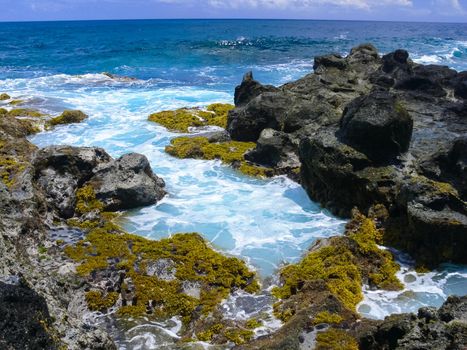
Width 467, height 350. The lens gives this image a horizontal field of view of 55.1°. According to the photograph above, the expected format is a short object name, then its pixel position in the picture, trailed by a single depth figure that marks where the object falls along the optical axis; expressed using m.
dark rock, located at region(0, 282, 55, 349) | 5.32
